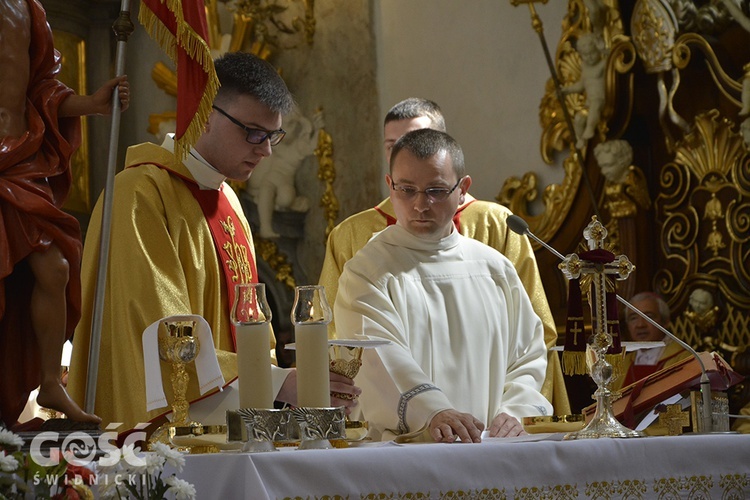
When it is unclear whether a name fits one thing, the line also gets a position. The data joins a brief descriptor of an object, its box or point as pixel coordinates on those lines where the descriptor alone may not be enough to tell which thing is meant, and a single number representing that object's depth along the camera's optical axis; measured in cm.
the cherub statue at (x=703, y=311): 707
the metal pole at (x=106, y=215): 307
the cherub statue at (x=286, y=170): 1002
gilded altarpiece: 702
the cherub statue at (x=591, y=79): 780
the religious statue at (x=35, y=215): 291
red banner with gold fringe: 348
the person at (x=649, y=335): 680
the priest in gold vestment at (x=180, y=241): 363
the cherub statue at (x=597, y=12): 778
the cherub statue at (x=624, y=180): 758
